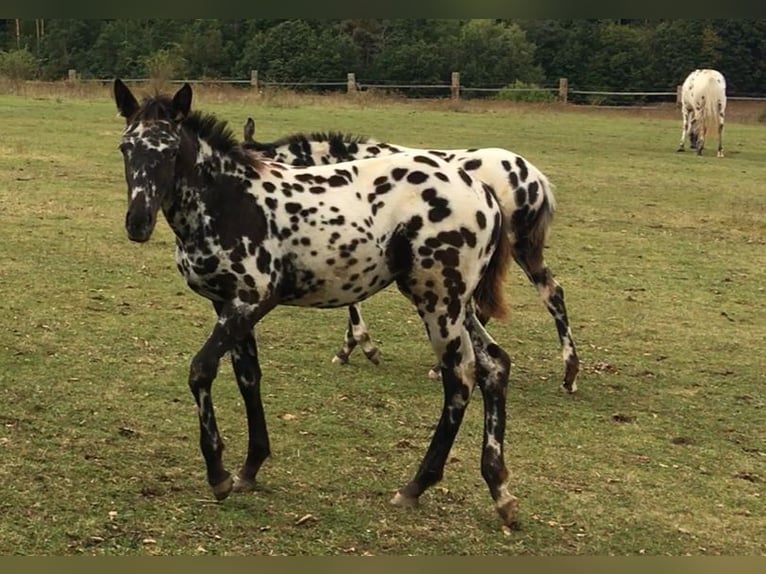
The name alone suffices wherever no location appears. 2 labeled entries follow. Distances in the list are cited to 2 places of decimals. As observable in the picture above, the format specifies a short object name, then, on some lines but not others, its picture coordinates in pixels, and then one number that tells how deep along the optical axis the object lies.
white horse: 20.57
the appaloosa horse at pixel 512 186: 5.72
